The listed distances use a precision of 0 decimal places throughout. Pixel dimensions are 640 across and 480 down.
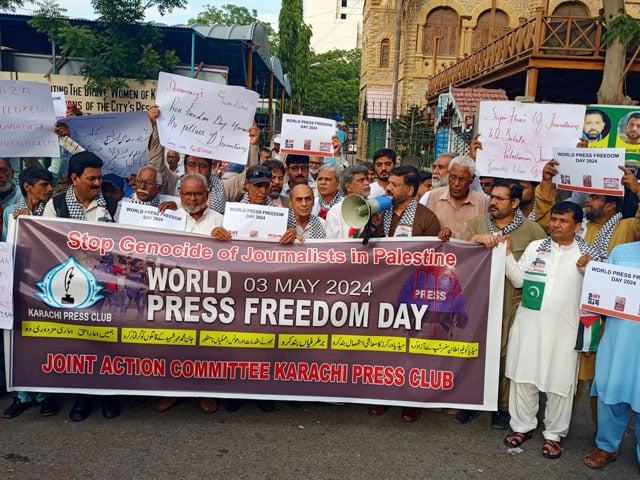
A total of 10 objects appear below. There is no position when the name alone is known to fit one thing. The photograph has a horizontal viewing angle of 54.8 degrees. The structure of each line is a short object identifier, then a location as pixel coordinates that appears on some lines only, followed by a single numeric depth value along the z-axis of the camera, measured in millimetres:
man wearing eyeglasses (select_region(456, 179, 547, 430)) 4422
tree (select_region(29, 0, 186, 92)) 10336
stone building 28078
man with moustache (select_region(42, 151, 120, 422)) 4469
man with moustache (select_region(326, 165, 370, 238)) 5941
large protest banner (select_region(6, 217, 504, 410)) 4355
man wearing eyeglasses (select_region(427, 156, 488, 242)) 5160
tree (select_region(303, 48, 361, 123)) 57438
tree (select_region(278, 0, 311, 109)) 30750
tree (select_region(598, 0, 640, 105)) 12414
